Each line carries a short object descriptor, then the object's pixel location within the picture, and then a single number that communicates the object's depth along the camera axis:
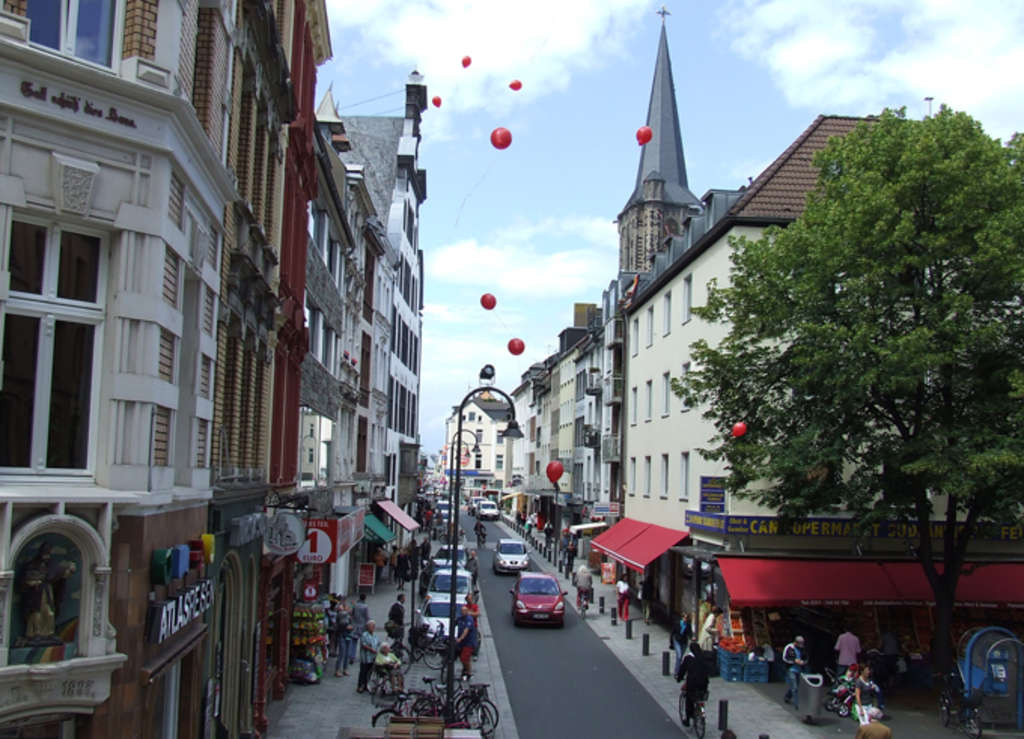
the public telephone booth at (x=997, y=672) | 18.30
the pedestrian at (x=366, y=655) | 20.33
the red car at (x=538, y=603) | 31.05
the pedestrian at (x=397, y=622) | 22.83
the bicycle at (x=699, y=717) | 17.35
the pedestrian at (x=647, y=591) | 34.72
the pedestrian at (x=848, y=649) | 20.98
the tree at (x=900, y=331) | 18.83
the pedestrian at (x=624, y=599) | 32.81
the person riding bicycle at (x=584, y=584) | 34.10
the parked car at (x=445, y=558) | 38.46
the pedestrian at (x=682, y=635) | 23.89
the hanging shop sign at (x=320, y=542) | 17.80
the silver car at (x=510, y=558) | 46.66
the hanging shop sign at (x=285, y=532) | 14.96
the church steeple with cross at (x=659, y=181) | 95.31
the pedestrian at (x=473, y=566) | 40.03
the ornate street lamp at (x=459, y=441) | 16.14
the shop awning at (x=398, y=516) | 40.69
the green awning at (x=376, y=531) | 37.38
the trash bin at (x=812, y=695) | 18.88
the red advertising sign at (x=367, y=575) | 33.78
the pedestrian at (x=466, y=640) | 21.64
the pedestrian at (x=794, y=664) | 20.53
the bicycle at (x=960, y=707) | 17.73
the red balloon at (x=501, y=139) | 16.31
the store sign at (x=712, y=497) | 25.61
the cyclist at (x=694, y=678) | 17.78
